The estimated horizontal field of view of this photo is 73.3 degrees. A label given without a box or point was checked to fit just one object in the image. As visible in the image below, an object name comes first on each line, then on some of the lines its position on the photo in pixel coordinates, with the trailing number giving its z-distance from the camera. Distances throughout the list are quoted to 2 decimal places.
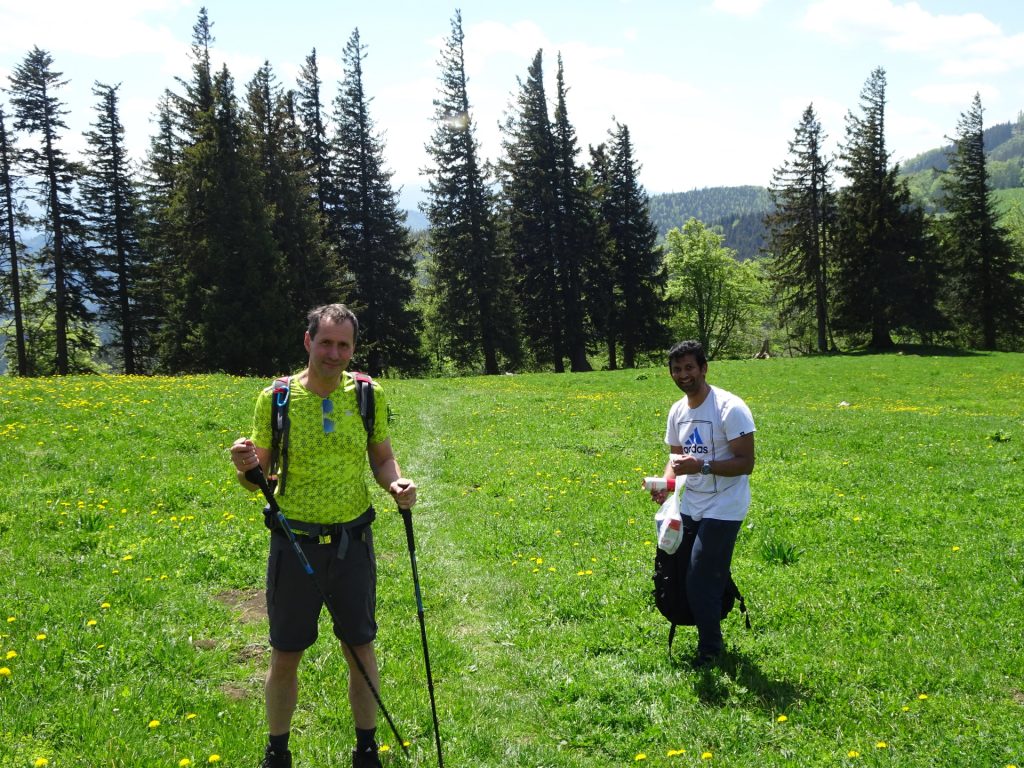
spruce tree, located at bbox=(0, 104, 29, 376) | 35.28
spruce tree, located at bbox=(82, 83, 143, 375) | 39.09
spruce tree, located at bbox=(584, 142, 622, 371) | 45.50
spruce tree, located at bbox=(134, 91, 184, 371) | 34.06
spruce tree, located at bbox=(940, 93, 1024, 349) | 47.38
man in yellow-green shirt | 3.84
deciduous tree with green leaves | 56.72
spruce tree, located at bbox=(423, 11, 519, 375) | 42.25
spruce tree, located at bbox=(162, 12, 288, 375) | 31.09
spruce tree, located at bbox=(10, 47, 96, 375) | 34.88
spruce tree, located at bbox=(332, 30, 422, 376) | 42.88
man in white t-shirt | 5.23
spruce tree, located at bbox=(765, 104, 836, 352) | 46.62
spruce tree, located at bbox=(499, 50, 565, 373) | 43.62
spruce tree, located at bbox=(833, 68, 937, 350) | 44.28
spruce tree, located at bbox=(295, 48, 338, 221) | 43.22
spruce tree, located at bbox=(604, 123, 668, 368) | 46.59
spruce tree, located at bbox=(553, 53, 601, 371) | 43.94
